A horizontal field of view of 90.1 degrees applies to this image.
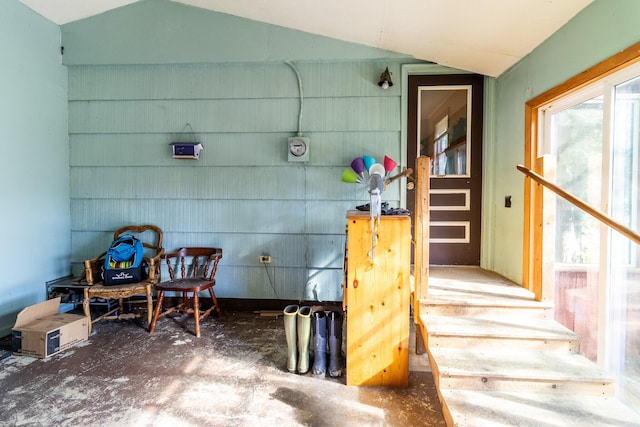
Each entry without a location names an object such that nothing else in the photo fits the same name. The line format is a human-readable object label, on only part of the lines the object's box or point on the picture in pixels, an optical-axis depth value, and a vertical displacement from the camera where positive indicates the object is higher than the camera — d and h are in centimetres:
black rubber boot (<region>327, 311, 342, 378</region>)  225 -98
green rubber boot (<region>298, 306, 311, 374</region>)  226 -95
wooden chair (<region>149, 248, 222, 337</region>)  287 -70
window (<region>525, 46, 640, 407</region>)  182 -2
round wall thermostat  324 +62
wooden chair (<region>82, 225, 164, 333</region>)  285 -67
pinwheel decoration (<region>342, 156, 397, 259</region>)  207 +22
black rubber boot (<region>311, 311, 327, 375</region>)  227 -99
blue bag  294 -53
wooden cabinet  212 -67
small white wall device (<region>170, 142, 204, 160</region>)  326 +59
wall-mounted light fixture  312 +125
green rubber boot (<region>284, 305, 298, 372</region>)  228 -94
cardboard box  246 -99
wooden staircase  158 -91
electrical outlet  340 -55
